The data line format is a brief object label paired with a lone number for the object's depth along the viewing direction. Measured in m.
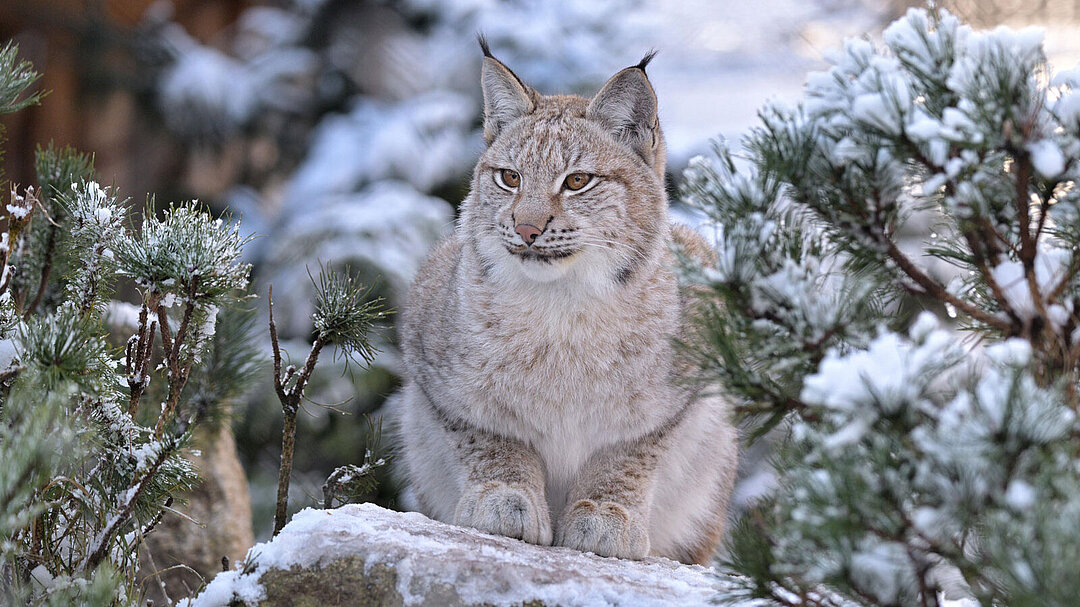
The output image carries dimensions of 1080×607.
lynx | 5.68
